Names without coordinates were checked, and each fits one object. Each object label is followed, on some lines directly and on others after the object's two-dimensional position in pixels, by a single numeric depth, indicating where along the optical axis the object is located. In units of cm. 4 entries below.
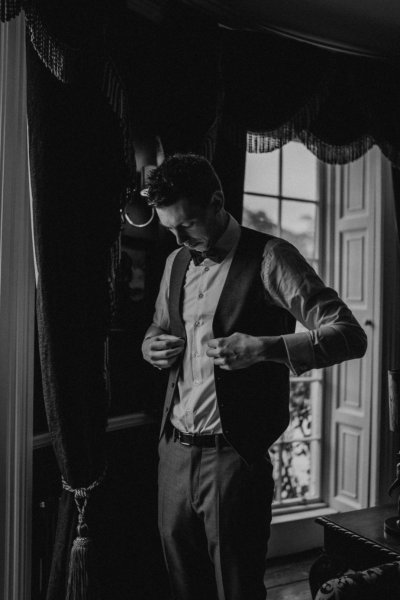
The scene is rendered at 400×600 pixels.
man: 167
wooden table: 168
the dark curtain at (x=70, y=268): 176
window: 314
